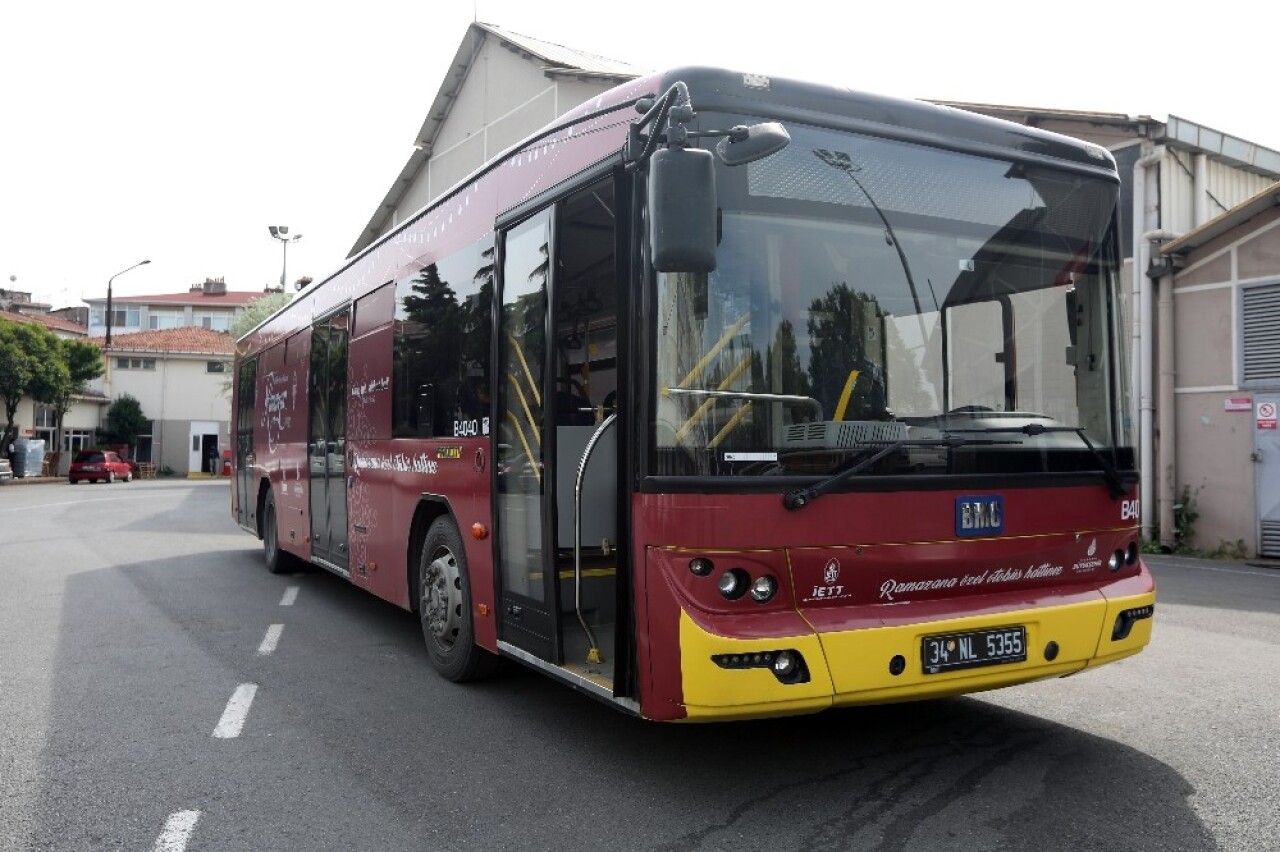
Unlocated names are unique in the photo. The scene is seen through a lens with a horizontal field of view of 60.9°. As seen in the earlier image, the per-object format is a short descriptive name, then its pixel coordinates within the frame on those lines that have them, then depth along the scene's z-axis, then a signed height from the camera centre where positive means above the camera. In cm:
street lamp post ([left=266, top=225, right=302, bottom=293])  4672 +880
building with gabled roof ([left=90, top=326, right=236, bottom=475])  6669 +287
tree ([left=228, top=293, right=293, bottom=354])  4681 +579
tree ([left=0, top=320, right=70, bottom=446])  4753 +335
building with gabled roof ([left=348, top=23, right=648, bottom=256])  2378 +827
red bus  423 +13
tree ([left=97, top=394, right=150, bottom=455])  6425 +110
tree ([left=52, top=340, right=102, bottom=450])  5209 +369
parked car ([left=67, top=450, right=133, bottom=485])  4947 -117
